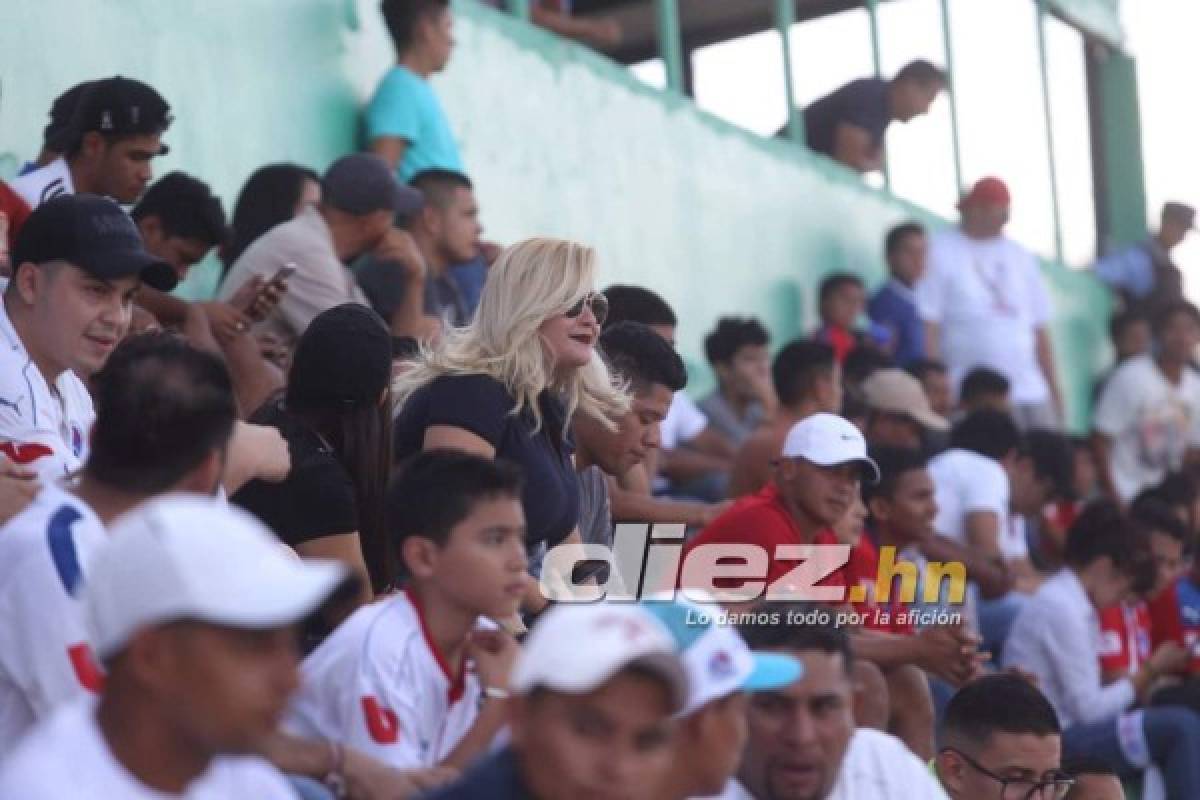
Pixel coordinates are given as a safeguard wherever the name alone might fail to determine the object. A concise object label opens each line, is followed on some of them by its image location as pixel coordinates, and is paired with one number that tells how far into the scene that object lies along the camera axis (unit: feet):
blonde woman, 38.45
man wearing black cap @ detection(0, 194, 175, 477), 34.35
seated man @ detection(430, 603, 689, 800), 22.15
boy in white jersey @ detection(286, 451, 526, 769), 30.19
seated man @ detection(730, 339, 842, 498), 59.00
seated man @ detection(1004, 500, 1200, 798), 57.11
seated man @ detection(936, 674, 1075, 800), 40.06
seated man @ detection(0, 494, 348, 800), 20.04
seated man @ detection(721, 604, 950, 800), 31.40
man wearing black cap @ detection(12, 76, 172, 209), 44.47
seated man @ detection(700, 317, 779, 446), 68.59
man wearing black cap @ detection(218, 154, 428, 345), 49.83
